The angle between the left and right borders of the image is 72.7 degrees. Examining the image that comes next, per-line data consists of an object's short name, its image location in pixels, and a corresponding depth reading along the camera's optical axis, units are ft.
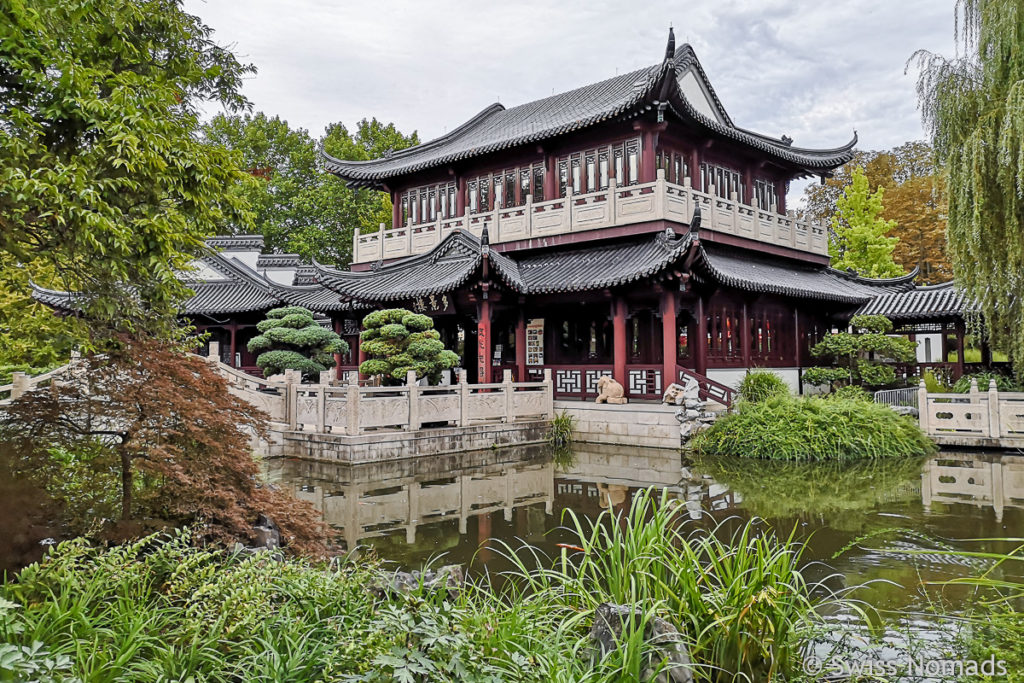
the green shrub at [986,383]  45.47
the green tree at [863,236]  87.61
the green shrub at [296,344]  52.21
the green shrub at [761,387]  43.62
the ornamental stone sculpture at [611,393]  44.27
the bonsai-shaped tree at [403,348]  41.37
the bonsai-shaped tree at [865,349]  50.57
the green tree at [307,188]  116.37
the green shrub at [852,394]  45.74
